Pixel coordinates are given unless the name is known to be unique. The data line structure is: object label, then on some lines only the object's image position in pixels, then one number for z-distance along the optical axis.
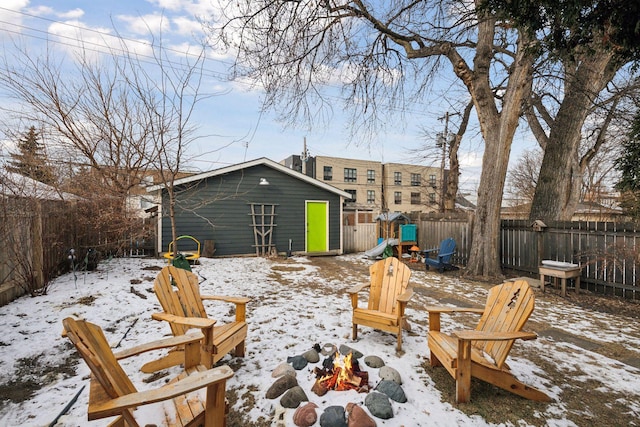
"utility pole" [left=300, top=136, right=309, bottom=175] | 20.39
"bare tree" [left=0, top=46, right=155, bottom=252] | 5.58
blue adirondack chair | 7.66
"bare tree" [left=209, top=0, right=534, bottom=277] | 5.40
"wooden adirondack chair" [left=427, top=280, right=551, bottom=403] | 2.12
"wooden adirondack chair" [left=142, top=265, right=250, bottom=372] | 2.31
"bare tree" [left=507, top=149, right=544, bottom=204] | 22.39
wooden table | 5.15
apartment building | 27.47
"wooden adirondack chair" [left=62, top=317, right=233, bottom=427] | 1.31
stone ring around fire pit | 1.94
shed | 9.17
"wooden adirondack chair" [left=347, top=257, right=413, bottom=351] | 2.98
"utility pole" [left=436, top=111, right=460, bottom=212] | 14.32
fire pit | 2.26
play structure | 9.88
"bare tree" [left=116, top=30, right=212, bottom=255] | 5.54
